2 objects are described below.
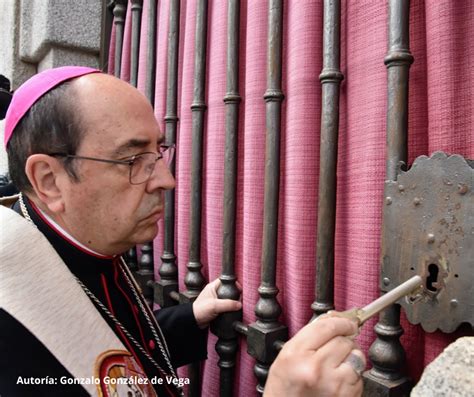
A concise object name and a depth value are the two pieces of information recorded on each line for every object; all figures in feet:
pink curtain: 2.21
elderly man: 2.42
